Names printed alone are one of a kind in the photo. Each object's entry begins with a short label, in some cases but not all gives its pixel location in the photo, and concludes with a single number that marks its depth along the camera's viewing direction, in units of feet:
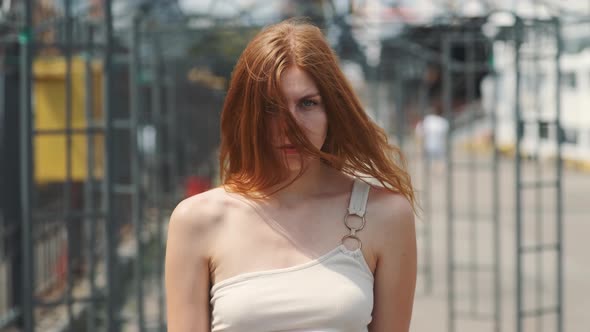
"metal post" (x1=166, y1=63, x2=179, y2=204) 37.01
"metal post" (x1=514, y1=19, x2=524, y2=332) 21.90
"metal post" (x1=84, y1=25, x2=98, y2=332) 19.05
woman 6.10
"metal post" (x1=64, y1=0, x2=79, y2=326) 18.19
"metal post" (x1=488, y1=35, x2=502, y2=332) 25.68
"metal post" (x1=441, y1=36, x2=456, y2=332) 26.96
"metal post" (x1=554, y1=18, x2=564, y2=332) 22.11
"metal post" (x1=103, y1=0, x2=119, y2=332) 17.63
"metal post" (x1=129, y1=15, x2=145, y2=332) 21.90
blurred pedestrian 62.27
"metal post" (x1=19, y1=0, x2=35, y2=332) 16.94
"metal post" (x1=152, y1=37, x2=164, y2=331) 26.32
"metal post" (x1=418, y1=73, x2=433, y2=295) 35.68
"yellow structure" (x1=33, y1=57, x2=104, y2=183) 26.48
